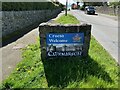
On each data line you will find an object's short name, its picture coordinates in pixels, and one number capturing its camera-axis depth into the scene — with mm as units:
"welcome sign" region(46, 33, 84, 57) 2688
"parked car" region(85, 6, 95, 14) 16456
